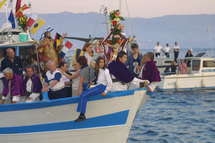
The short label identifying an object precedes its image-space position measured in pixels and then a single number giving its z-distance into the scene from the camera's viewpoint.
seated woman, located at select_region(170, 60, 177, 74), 31.32
